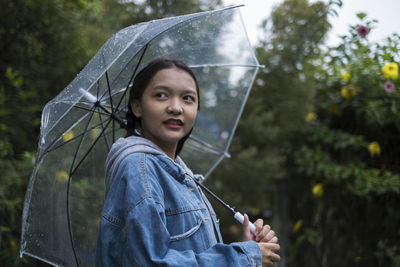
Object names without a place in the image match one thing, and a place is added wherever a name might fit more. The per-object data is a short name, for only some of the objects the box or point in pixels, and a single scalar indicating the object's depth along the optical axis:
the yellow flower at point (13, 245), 2.99
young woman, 1.22
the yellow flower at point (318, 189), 3.85
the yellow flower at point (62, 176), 2.00
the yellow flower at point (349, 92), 3.62
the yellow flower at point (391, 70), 3.09
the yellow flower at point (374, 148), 3.46
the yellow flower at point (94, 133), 2.04
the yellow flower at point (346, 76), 3.55
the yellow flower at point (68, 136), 1.95
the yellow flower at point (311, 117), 4.07
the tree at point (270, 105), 7.16
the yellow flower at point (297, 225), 4.35
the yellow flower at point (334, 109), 3.83
